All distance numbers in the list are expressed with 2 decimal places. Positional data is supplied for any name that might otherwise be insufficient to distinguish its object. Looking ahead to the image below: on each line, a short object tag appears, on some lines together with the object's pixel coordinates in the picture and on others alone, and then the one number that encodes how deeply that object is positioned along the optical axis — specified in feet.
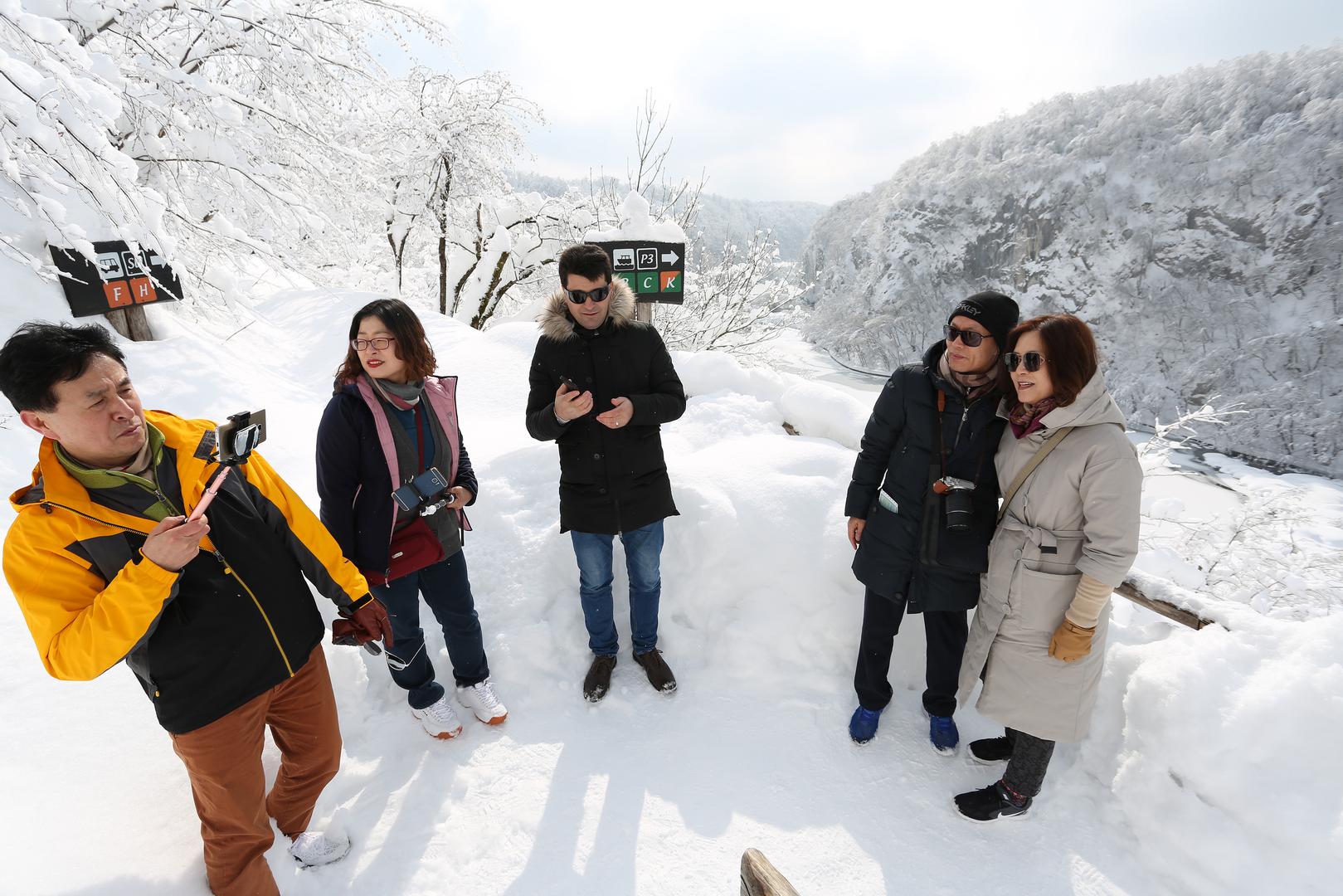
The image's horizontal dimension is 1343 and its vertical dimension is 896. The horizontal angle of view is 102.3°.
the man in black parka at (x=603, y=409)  7.50
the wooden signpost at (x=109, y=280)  13.79
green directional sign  15.69
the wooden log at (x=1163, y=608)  7.66
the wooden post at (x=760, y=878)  3.77
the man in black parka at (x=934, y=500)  6.71
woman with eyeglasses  6.53
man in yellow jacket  4.07
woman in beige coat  5.69
